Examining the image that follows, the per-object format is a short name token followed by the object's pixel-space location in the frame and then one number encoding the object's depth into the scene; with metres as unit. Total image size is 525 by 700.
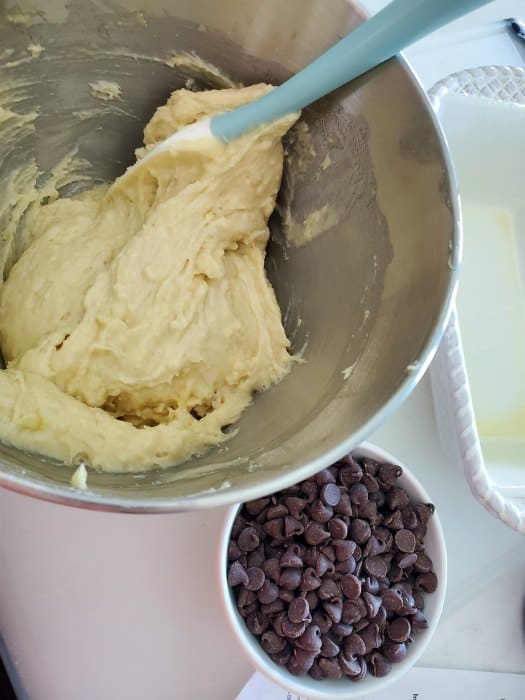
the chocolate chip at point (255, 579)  0.31
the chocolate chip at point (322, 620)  0.31
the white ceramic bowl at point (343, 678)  0.30
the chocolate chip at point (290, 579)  0.31
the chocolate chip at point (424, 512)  0.33
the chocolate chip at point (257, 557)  0.32
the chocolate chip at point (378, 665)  0.31
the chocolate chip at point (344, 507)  0.32
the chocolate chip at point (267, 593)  0.31
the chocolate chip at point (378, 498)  0.33
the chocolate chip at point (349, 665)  0.30
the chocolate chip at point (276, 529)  0.32
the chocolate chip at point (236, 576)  0.31
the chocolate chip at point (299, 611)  0.30
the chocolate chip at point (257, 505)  0.33
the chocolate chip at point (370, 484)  0.33
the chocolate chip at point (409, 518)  0.33
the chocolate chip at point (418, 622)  0.31
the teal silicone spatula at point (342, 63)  0.24
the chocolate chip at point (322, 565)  0.31
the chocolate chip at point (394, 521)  0.33
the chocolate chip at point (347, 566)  0.31
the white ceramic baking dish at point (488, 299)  0.34
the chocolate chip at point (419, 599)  0.32
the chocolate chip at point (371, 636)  0.31
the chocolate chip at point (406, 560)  0.32
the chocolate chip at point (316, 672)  0.30
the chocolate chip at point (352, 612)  0.31
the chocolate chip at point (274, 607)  0.31
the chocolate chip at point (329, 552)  0.32
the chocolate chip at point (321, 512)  0.32
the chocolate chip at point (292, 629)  0.30
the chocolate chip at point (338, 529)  0.32
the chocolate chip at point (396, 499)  0.33
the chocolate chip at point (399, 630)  0.31
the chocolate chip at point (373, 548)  0.32
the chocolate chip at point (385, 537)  0.32
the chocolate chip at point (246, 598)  0.31
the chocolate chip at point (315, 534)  0.31
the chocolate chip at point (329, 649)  0.30
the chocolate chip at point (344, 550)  0.31
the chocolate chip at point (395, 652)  0.31
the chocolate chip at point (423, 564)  0.33
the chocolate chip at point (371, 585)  0.31
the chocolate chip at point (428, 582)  0.32
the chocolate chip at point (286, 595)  0.31
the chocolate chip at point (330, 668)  0.30
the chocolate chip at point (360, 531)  0.32
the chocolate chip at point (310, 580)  0.31
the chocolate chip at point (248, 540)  0.32
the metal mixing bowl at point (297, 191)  0.24
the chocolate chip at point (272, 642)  0.30
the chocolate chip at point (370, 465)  0.34
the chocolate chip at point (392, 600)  0.31
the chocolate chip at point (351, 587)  0.31
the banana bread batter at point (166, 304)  0.30
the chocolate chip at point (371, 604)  0.31
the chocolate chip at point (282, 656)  0.30
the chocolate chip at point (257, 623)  0.31
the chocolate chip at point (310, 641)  0.30
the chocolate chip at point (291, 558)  0.31
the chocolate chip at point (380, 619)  0.31
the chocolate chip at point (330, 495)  0.32
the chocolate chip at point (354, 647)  0.31
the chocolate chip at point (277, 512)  0.32
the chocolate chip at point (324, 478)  0.33
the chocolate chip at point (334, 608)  0.31
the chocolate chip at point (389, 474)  0.33
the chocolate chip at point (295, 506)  0.32
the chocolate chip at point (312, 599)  0.31
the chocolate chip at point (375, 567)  0.32
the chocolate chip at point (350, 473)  0.33
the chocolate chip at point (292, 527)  0.32
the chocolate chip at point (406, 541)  0.32
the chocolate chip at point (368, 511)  0.33
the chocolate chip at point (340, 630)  0.31
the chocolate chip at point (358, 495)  0.33
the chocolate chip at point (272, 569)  0.31
